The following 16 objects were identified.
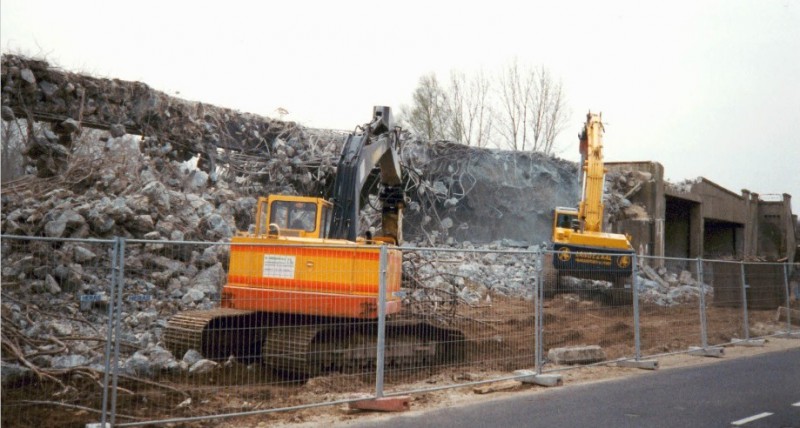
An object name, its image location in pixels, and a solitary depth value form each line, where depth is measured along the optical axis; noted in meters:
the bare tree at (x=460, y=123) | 40.75
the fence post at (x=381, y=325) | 6.89
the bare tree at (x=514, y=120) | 40.28
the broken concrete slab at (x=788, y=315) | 15.85
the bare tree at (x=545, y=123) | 40.38
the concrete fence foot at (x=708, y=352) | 12.06
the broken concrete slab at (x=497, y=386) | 8.25
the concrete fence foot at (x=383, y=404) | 6.93
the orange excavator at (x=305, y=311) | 7.72
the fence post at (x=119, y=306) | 5.50
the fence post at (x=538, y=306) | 8.56
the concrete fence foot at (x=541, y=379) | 8.57
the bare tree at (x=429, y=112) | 41.12
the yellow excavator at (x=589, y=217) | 18.22
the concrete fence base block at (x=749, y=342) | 13.57
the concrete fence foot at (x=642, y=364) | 10.30
